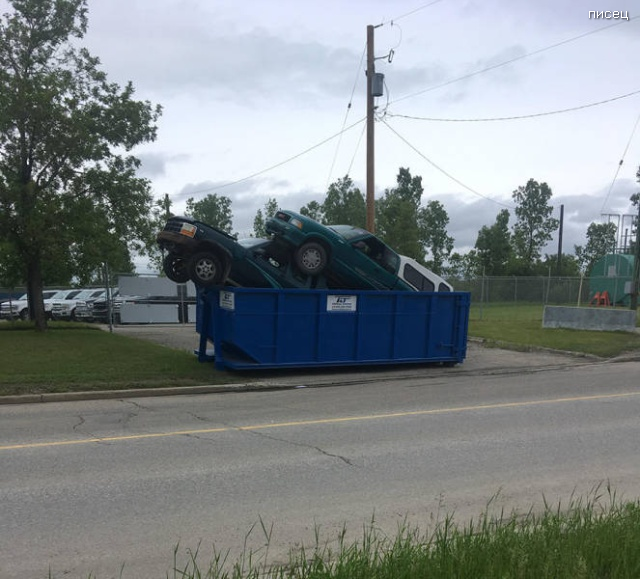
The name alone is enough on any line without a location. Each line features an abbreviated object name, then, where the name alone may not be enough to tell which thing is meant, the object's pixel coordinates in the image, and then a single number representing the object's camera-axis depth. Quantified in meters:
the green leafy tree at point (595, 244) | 78.56
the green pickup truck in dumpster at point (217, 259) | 12.55
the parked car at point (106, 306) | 26.77
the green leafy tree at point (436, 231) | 54.62
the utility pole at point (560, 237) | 58.61
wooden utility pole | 18.44
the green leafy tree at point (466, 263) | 55.48
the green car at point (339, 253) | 13.44
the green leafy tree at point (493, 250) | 56.47
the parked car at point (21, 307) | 29.23
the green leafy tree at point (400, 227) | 41.78
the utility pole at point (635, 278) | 24.25
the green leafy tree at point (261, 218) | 48.25
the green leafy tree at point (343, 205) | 45.59
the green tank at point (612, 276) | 41.25
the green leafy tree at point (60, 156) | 17.36
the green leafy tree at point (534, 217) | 69.31
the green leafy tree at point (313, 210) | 48.34
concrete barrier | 21.92
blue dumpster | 12.72
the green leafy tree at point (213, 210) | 49.78
